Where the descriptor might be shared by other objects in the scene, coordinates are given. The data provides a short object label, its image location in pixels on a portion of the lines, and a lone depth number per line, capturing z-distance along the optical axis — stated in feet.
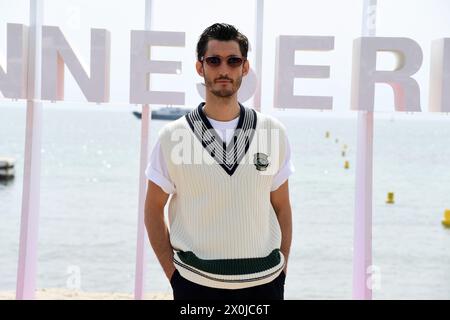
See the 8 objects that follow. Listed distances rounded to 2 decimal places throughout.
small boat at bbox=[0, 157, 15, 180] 79.56
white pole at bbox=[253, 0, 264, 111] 13.67
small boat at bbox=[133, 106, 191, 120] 189.88
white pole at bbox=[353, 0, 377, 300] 13.87
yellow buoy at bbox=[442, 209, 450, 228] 50.37
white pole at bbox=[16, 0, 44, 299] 13.96
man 7.84
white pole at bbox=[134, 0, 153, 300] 13.82
